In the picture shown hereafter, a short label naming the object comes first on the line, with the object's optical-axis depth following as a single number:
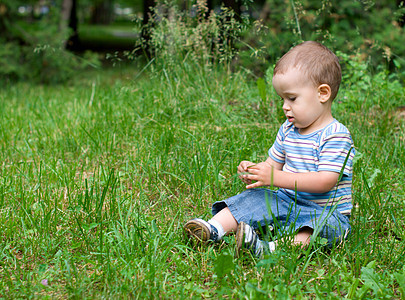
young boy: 2.07
